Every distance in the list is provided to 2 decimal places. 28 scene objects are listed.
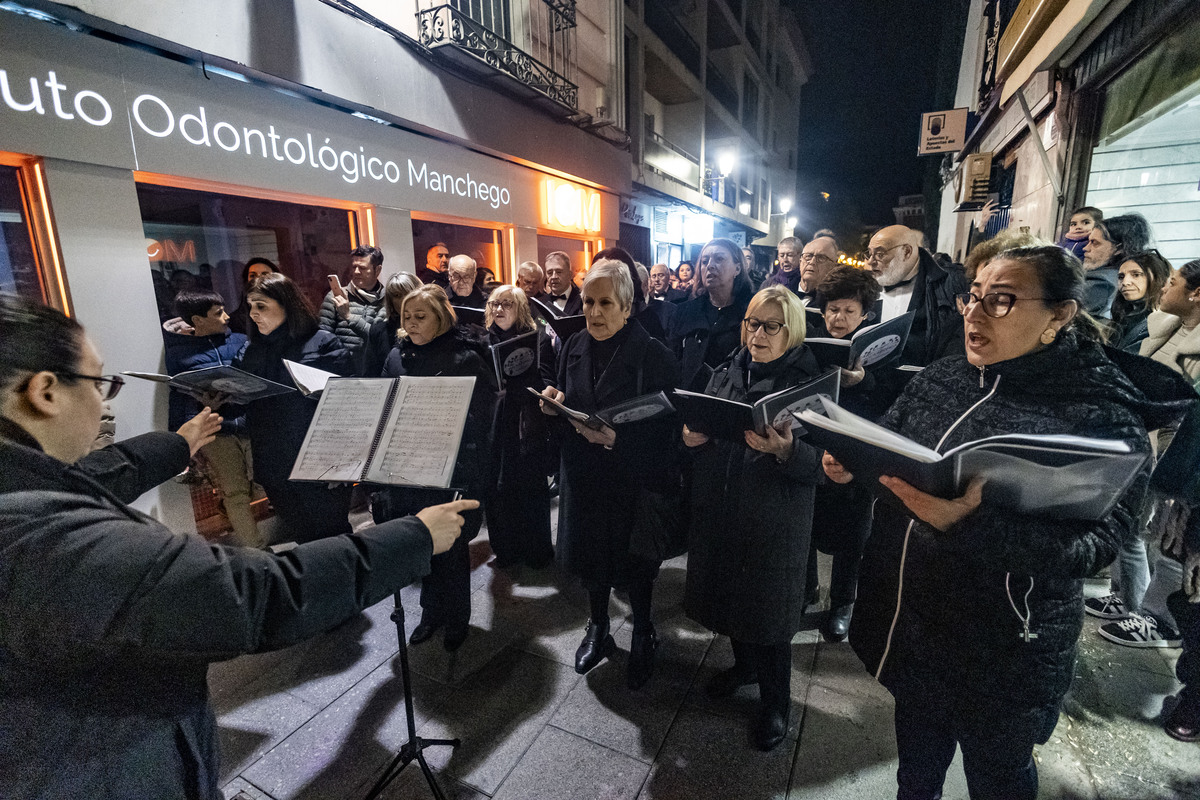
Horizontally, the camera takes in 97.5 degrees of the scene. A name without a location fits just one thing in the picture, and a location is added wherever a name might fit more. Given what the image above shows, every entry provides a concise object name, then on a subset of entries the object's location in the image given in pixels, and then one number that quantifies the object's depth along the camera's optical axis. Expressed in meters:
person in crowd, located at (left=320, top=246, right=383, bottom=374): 4.67
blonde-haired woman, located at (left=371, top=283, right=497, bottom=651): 3.01
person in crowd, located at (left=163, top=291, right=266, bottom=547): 3.80
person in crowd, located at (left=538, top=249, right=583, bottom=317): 6.12
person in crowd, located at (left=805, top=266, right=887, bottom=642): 3.18
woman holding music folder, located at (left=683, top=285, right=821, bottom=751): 2.26
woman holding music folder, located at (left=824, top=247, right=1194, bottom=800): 1.36
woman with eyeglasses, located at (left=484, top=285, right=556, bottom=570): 3.75
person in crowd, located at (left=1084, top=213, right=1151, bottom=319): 3.92
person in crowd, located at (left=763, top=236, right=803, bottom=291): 5.89
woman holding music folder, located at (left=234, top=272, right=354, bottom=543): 3.52
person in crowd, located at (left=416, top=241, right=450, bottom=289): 6.61
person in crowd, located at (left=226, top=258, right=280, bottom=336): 4.37
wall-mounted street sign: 9.59
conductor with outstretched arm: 0.98
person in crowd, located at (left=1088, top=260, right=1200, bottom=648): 2.72
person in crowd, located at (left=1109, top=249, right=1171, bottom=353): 3.58
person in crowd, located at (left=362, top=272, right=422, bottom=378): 4.03
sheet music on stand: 1.92
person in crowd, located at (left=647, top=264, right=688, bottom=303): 8.27
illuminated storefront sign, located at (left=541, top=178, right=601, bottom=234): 9.28
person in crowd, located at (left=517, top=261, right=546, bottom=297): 5.95
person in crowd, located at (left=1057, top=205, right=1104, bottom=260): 4.04
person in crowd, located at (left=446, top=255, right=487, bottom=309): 5.63
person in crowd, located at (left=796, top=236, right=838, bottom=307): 4.81
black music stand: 2.20
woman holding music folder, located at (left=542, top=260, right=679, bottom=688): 2.76
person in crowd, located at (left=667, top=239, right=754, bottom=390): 3.84
